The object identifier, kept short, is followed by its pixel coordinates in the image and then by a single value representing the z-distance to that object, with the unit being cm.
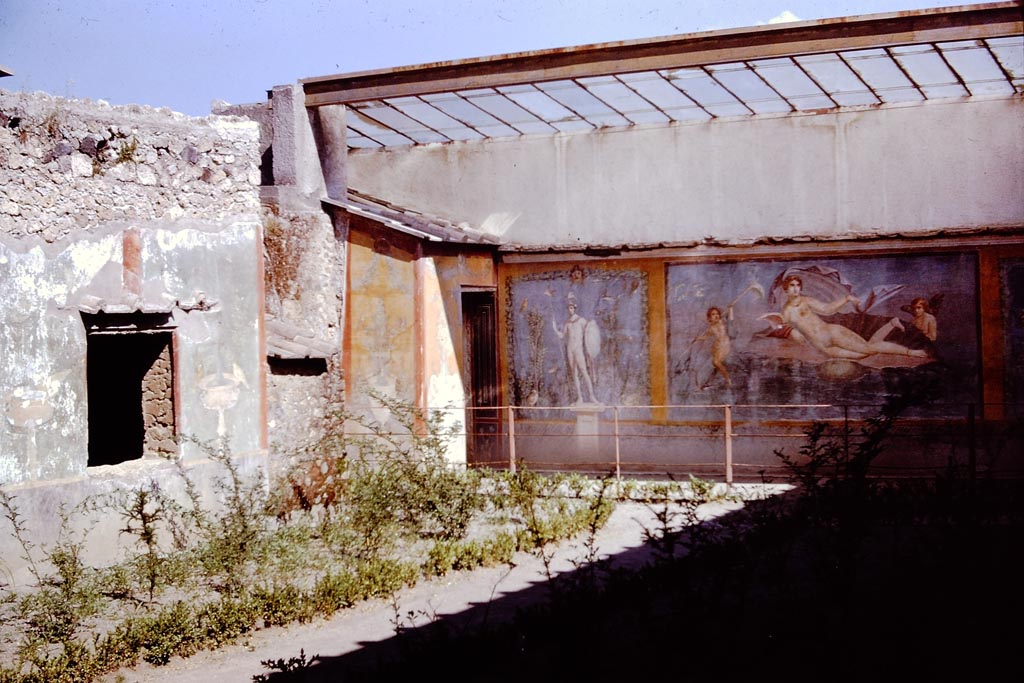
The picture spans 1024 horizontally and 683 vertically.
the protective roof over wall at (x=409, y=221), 1155
